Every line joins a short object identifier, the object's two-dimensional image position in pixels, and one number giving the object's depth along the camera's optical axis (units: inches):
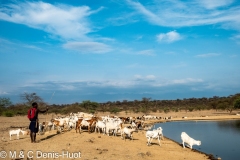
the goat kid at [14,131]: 627.0
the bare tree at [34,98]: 1224.5
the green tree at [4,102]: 2043.3
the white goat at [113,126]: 677.9
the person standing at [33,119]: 507.5
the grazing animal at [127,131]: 639.1
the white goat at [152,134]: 599.2
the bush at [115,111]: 2085.9
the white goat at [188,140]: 608.7
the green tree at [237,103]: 1914.6
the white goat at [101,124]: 682.2
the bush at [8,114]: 1660.1
